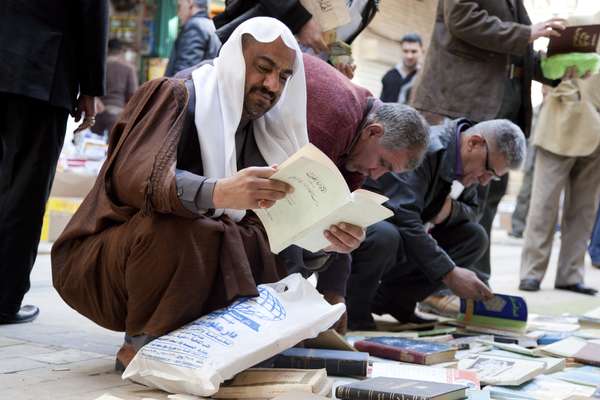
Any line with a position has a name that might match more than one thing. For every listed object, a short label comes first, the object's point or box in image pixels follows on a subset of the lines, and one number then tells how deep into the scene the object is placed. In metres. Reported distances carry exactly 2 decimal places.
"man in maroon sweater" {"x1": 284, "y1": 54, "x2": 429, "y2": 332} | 5.52
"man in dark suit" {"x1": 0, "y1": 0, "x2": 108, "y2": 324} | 5.63
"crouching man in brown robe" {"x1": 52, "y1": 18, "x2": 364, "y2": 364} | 4.13
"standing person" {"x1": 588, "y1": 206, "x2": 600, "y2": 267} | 12.94
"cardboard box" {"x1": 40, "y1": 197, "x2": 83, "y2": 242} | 10.79
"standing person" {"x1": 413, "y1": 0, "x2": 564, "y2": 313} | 7.91
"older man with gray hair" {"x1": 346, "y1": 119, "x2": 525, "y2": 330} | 6.36
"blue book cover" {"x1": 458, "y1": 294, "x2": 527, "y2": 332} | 6.64
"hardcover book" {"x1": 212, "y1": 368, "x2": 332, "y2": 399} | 4.01
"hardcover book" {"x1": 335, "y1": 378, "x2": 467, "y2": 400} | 3.75
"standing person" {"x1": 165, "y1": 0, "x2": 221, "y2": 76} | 9.81
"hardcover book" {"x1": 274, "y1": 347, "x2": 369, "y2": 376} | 4.64
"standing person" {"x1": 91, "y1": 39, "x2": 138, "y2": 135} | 13.66
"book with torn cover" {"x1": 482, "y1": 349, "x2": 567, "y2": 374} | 5.18
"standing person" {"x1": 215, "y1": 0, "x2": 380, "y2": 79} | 6.23
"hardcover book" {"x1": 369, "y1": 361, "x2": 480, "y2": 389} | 4.57
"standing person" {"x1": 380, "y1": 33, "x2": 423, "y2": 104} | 12.81
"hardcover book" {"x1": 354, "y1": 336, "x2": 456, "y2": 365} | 5.28
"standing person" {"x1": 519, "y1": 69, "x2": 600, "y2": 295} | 9.86
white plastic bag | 3.96
